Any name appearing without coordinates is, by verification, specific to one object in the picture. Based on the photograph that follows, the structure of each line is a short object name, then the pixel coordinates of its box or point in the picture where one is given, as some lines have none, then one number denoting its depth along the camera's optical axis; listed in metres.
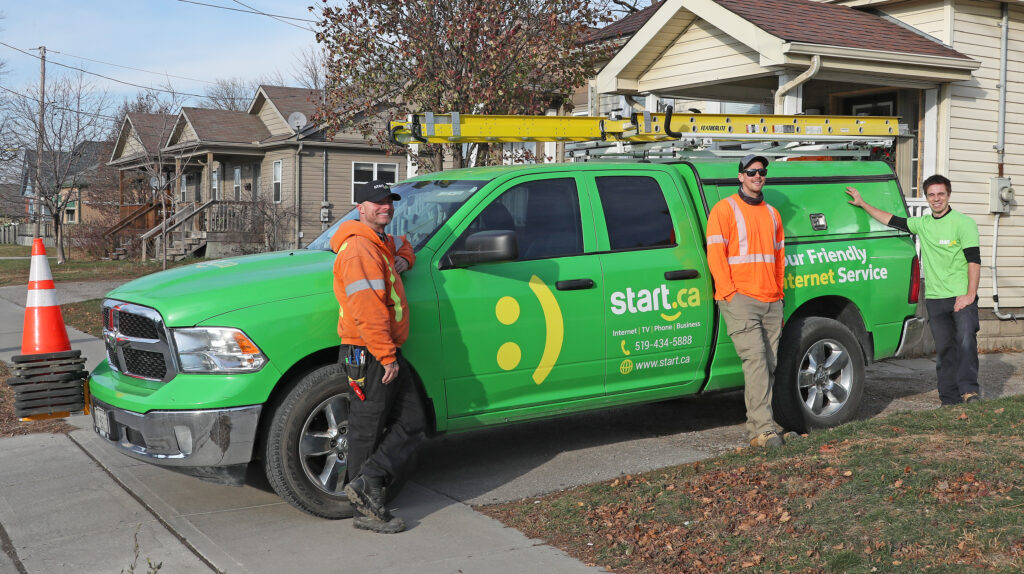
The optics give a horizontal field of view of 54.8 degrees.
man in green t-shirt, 7.54
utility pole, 30.58
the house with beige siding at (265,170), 29.23
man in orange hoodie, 4.86
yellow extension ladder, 7.01
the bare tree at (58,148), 30.26
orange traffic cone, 6.00
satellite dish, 30.17
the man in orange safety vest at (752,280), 6.33
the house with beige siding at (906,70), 11.70
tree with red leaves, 12.12
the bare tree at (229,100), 67.62
